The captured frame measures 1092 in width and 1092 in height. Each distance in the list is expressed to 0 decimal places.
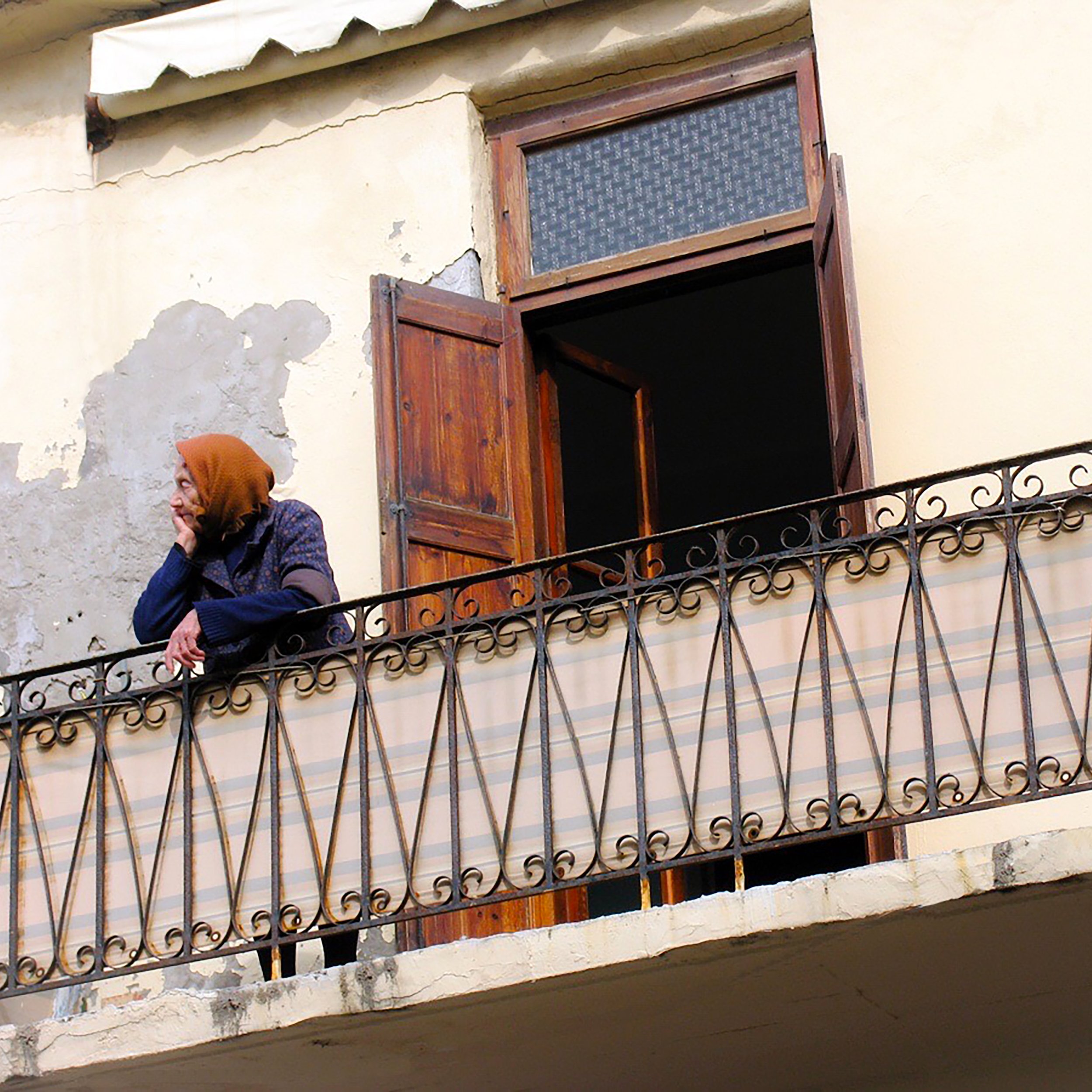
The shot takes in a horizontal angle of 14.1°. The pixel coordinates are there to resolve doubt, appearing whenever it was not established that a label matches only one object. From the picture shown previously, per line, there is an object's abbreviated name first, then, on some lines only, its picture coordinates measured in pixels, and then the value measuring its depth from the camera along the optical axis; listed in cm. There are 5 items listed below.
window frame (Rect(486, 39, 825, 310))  1546
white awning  1614
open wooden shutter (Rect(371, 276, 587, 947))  1435
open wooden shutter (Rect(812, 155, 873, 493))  1377
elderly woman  1285
